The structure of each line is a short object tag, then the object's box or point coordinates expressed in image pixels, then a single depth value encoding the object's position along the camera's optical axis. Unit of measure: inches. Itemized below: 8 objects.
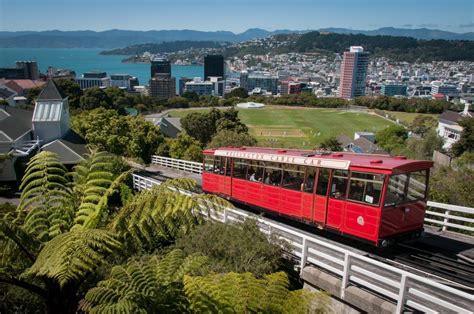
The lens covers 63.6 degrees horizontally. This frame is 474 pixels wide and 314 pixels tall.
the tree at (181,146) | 1430.9
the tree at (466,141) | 2334.6
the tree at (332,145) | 2479.0
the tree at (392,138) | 2946.4
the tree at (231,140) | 1334.9
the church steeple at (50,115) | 1302.9
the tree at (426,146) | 2424.7
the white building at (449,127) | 3087.8
